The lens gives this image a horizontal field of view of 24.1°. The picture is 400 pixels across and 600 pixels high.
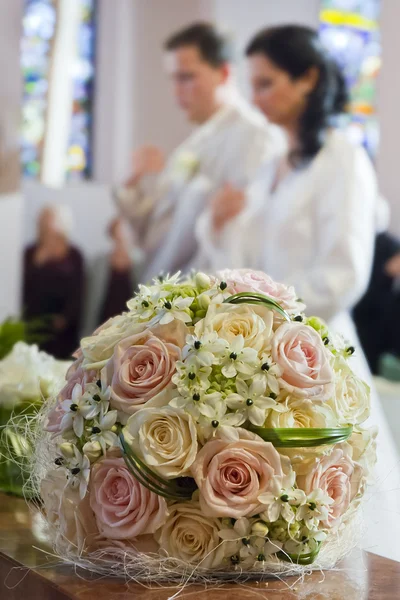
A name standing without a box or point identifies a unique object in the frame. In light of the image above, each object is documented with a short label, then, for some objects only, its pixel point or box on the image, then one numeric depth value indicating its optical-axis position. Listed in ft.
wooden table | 2.98
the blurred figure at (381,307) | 14.93
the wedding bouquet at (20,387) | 4.69
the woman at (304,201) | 13.73
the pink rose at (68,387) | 3.40
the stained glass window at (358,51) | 15.25
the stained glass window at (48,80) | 18.07
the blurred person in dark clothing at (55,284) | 18.06
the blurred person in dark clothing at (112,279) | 17.57
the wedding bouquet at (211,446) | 3.04
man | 15.90
